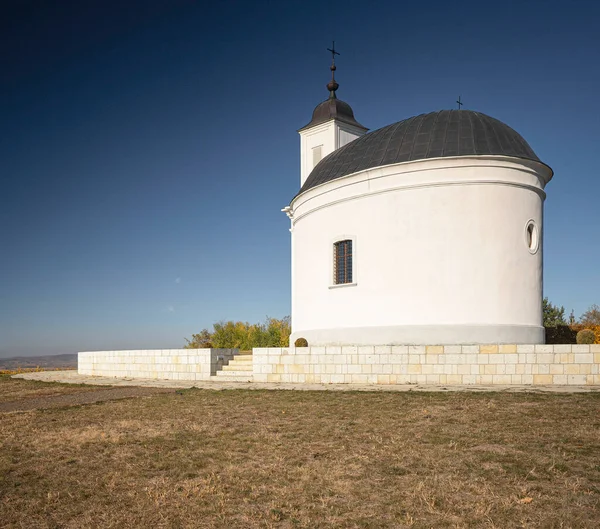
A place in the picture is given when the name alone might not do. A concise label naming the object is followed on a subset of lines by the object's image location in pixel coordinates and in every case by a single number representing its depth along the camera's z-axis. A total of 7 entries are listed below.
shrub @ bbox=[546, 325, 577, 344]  22.89
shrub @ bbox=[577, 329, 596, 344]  15.34
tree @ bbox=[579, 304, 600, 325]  46.12
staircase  16.70
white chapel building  17.22
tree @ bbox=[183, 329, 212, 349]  39.82
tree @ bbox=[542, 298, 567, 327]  41.68
